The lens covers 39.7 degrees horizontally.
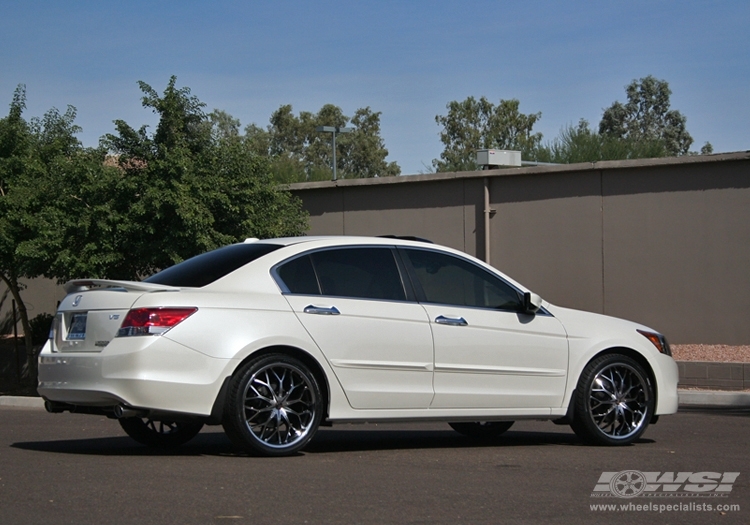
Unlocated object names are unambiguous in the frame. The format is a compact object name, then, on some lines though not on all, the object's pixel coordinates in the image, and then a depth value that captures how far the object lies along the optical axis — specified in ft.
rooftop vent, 72.54
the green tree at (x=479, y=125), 203.10
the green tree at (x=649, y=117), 218.18
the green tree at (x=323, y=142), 236.22
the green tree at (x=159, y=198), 58.85
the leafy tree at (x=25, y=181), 63.62
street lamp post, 109.40
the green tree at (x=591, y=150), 87.45
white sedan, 23.68
